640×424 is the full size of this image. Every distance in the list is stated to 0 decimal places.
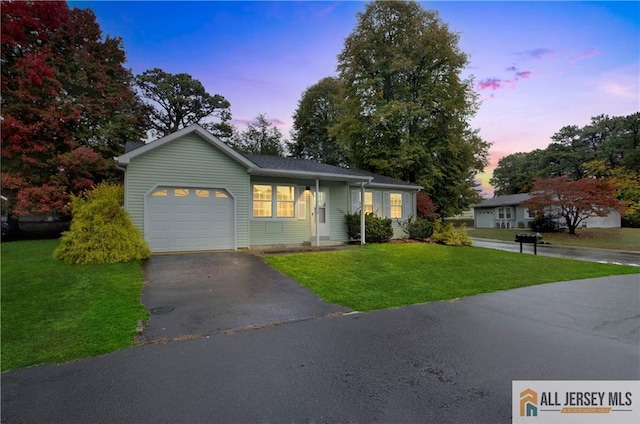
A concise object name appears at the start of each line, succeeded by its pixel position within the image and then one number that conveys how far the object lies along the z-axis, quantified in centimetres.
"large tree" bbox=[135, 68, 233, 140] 2838
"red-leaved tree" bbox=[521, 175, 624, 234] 2164
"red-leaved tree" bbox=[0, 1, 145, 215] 1623
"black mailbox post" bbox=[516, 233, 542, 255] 1448
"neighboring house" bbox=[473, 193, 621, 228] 3130
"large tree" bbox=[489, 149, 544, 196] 4644
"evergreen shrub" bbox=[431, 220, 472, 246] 1633
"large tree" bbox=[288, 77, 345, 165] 3259
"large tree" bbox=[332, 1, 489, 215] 2072
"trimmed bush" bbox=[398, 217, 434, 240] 1706
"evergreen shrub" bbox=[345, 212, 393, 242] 1511
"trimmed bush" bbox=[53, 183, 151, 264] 912
